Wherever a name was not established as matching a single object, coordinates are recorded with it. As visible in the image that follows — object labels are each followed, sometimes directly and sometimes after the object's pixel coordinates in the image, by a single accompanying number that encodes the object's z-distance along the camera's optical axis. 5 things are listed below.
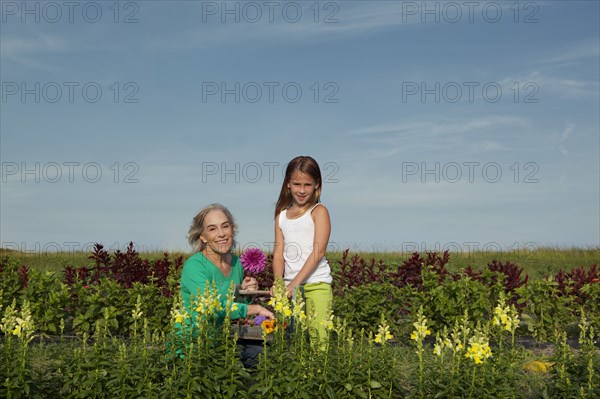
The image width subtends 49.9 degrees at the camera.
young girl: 6.29
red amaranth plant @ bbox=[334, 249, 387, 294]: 9.98
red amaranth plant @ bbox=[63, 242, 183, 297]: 10.06
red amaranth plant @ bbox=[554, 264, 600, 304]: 9.77
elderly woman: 5.53
